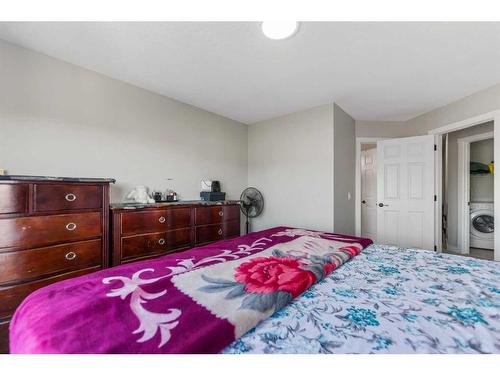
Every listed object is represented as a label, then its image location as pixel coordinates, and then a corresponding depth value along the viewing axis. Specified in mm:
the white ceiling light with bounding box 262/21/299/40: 1455
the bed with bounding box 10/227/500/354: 583
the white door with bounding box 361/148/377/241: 4219
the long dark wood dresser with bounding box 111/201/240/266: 1800
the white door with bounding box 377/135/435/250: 3066
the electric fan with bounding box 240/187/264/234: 3154
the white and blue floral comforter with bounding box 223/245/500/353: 599
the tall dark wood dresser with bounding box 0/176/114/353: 1314
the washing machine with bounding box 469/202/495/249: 3607
